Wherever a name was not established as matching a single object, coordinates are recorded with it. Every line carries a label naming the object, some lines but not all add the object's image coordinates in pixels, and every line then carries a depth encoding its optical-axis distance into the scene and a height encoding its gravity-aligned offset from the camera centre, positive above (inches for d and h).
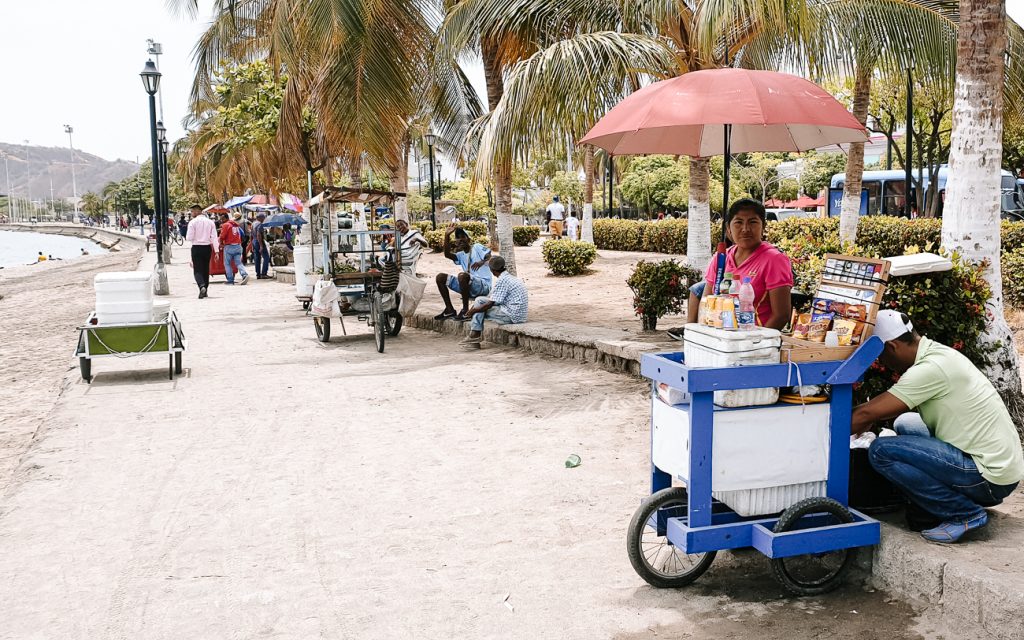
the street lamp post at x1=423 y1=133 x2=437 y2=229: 1085.1 +93.4
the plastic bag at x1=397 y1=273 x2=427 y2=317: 433.1 -31.2
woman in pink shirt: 191.9 -8.5
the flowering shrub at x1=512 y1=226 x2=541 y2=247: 1203.9 -12.6
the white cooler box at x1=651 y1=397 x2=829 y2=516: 143.3 -37.2
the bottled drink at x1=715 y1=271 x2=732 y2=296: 186.8 -12.6
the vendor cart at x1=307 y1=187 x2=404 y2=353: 427.5 -23.7
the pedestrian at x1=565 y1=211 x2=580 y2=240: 1196.0 -2.1
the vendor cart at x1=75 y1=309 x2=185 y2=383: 344.2 -43.4
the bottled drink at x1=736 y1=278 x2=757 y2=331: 150.2 -14.3
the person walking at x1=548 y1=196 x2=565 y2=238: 1289.4 +9.3
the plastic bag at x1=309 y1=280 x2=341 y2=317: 421.7 -33.9
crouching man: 145.2 -36.2
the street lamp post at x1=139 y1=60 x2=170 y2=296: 706.2 +65.1
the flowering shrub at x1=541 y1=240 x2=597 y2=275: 743.1 -25.3
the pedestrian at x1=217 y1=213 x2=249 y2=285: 839.7 -22.3
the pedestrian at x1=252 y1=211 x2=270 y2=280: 893.2 -25.3
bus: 1135.0 +41.2
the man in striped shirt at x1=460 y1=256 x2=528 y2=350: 416.2 -36.2
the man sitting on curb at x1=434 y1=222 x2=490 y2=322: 444.1 -22.6
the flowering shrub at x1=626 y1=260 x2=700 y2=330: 384.2 -26.8
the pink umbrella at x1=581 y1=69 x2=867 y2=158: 201.8 +28.0
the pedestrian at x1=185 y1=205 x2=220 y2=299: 682.8 -11.2
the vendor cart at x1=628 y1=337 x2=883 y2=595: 141.3 -40.0
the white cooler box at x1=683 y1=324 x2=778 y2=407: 141.9 -20.1
